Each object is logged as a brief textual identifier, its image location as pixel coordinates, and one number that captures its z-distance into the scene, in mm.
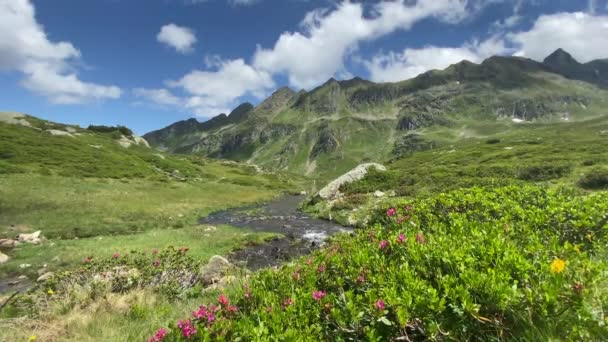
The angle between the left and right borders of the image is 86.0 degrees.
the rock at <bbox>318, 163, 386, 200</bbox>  55175
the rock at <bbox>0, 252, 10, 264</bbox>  23370
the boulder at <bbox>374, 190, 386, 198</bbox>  47556
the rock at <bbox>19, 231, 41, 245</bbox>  27791
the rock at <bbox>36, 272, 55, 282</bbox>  19162
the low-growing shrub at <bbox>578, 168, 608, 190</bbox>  35156
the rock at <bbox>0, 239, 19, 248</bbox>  27094
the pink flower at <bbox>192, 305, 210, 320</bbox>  4809
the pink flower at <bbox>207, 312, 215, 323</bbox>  4696
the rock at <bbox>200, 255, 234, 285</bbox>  14498
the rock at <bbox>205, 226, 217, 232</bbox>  34434
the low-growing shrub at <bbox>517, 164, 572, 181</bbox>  44697
